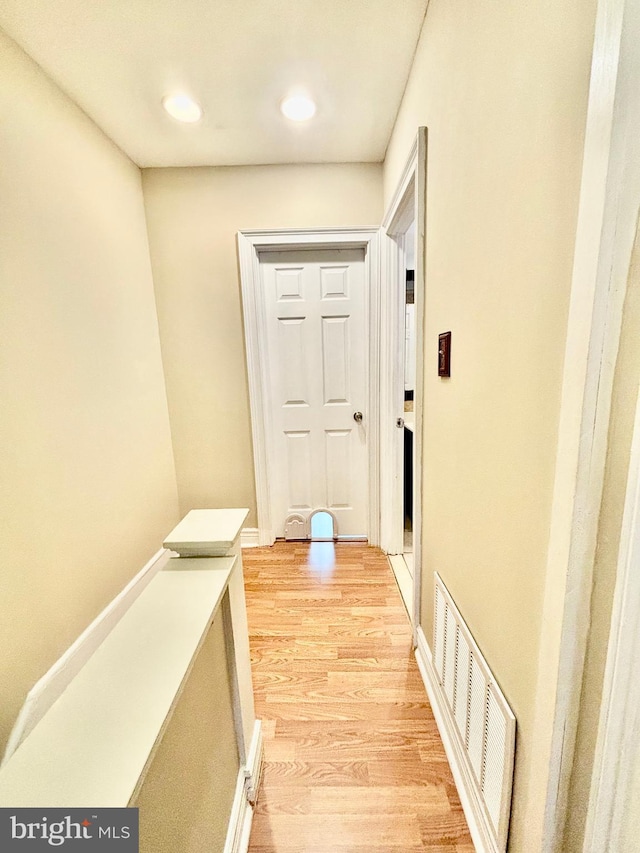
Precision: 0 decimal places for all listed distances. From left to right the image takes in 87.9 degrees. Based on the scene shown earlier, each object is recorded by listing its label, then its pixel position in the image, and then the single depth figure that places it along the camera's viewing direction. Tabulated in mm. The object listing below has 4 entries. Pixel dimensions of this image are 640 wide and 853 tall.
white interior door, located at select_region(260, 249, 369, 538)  2164
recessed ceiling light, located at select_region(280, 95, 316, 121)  1519
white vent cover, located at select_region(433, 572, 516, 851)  766
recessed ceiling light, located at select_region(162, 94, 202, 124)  1505
